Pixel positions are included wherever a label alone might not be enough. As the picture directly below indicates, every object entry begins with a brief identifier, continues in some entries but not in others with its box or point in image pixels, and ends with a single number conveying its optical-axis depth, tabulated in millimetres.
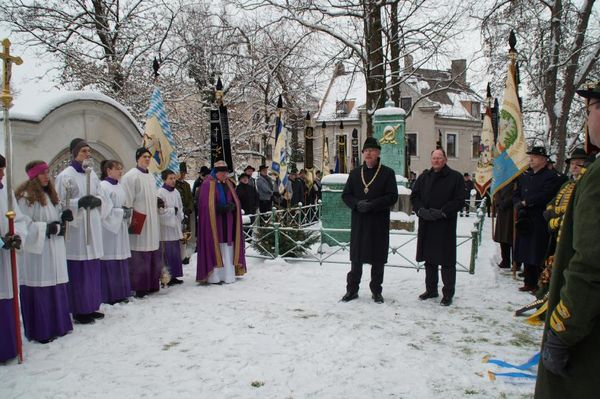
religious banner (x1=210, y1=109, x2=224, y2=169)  8008
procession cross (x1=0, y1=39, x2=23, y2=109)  4316
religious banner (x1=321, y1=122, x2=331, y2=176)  19823
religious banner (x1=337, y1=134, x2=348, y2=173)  16689
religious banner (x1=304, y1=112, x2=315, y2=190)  14906
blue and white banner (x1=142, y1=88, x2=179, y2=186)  7512
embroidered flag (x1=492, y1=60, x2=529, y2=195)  7566
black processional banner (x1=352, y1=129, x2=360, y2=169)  15708
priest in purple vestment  7207
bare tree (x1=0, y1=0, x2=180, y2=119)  16844
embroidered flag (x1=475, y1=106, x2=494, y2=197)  13422
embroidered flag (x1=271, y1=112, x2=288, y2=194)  12820
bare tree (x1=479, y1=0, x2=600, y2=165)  14344
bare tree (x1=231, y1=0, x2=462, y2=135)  15406
